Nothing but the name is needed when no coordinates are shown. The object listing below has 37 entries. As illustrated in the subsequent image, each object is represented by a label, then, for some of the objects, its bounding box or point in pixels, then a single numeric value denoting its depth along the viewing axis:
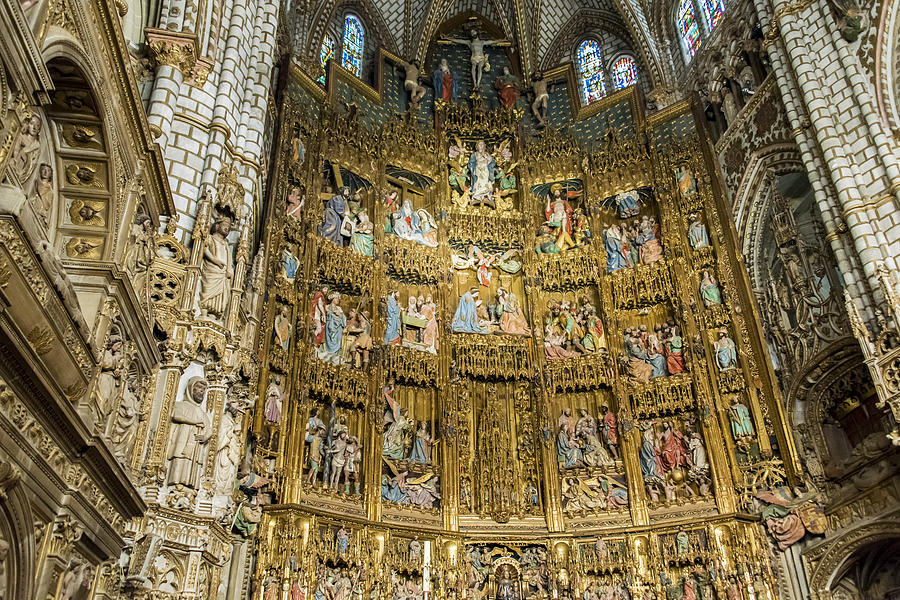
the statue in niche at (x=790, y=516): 14.39
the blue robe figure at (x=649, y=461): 16.49
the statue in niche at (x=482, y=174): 20.73
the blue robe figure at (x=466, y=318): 18.39
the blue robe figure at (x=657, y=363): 17.58
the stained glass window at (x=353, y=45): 22.16
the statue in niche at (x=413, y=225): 19.39
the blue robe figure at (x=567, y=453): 16.95
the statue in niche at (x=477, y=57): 23.05
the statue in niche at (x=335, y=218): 17.95
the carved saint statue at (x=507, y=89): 22.70
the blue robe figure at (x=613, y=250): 19.20
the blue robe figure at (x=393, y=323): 17.50
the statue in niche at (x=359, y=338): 16.66
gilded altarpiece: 14.92
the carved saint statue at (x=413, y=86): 21.95
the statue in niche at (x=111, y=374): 8.41
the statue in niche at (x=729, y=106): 18.83
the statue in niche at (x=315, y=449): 14.89
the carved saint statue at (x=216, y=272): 11.45
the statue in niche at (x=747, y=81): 18.21
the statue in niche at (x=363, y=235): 18.23
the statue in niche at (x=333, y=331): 16.44
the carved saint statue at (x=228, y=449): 11.39
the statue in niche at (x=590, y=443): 16.88
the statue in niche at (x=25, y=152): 6.21
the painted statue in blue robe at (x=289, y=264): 16.14
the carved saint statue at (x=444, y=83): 22.41
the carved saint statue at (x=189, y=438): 10.13
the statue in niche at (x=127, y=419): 8.85
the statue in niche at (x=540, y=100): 22.50
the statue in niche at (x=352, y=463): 15.45
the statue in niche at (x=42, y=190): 7.48
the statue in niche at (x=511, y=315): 18.62
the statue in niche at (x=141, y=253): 9.33
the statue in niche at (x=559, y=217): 20.00
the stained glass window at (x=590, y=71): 23.25
